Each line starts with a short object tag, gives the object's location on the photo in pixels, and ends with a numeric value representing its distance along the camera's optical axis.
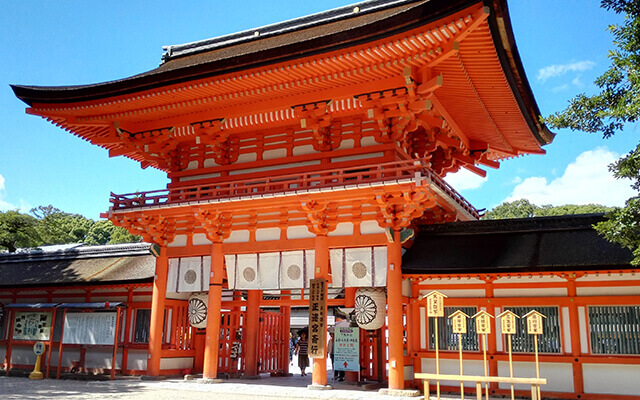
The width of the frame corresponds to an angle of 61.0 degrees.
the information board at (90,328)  15.46
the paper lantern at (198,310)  16.22
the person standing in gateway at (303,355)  19.17
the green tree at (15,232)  23.34
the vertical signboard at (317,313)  13.46
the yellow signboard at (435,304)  9.69
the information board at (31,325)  16.08
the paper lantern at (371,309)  13.91
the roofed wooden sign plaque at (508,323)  9.96
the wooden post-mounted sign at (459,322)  9.62
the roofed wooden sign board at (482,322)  9.92
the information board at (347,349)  14.80
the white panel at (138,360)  16.25
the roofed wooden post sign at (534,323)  10.09
